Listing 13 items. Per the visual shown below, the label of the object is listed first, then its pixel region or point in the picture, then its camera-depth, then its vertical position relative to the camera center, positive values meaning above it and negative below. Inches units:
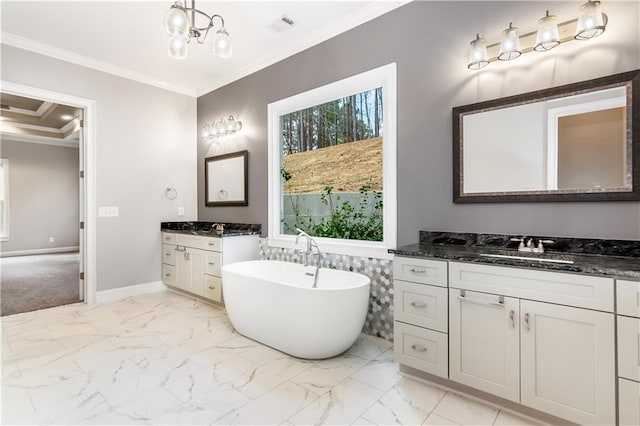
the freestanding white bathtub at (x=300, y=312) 86.7 -29.3
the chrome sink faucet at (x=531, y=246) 75.3 -8.5
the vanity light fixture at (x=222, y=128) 155.6 +43.1
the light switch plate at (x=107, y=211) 148.9 +0.9
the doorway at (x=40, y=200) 195.2 +12.7
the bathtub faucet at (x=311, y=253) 112.0 -16.2
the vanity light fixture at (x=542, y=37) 67.4 +40.8
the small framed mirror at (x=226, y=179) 154.4 +17.2
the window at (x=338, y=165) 105.9 +18.6
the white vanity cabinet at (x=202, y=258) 136.7 -20.7
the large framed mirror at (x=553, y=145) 67.9 +16.1
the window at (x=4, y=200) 267.6 +11.8
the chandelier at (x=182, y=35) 72.5 +43.9
